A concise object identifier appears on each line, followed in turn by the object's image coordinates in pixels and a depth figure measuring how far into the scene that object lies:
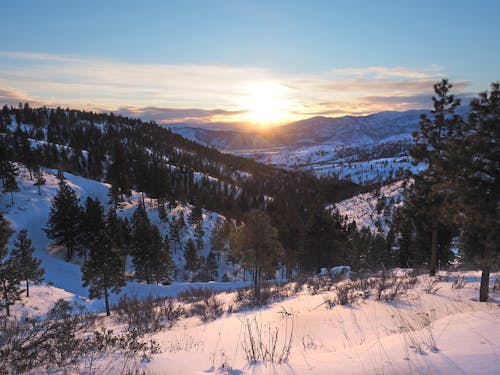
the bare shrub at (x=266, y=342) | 4.75
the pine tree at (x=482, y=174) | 7.63
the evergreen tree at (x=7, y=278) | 23.27
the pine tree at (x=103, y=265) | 27.09
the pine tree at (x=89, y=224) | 48.09
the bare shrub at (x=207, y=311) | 9.69
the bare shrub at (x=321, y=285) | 12.02
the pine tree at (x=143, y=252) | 45.81
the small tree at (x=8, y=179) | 54.84
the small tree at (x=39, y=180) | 61.19
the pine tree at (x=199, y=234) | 64.75
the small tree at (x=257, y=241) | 24.25
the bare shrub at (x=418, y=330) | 4.32
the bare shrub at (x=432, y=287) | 8.97
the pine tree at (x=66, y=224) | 47.53
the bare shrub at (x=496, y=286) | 9.25
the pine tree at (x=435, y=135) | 15.77
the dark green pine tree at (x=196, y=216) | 70.31
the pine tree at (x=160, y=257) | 46.44
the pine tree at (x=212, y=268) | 55.78
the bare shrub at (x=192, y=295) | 16.82
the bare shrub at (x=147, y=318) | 8.91
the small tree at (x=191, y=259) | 54.99
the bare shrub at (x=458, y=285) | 9.63
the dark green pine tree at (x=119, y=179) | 64.94
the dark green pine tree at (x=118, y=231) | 48.04
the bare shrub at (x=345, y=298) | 8.32
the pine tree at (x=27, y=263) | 28.20
